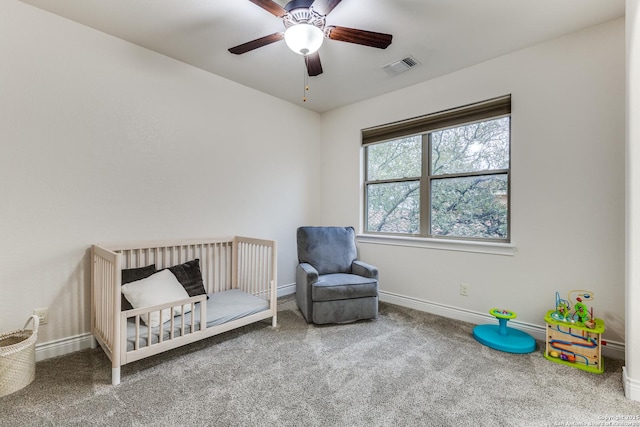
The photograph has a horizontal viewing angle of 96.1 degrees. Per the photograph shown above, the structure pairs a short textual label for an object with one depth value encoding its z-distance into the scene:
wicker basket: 1.61
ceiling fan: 1.61
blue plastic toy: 2.14
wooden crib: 1.77
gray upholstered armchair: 2.62
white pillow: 1.98
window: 2.64
